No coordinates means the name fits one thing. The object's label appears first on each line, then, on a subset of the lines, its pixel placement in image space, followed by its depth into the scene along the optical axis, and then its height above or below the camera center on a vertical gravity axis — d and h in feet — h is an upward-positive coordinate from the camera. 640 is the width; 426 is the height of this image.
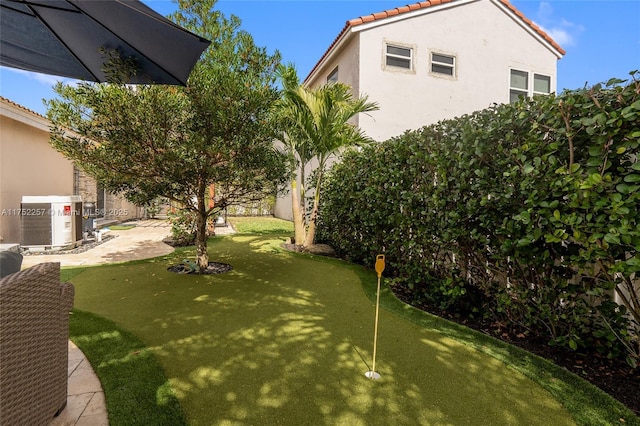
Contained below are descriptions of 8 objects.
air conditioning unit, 26.89 -1.29
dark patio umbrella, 9.10 +5.57
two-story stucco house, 35.19 +17.85
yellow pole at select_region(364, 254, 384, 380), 9.25 -4.60
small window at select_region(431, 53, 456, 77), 37.81 +17.23
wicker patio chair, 5.56 -2.65
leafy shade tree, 15.76 +4.21
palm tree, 26.27 +7.83
